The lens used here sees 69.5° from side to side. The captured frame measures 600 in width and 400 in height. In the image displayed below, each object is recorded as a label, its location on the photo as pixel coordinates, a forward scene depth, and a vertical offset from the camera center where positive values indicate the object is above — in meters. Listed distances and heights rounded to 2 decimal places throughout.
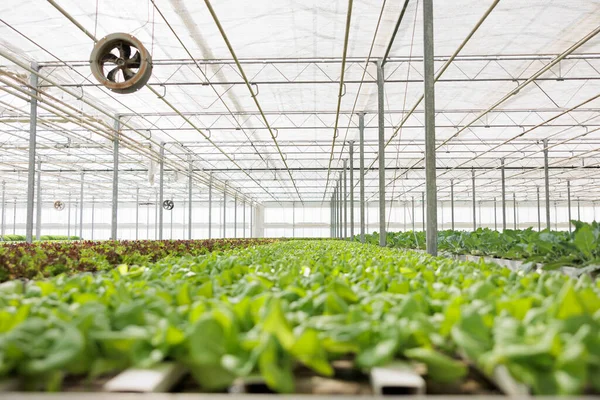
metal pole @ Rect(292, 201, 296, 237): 43.28 +0.85
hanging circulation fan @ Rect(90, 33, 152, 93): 5.43 +2.15
